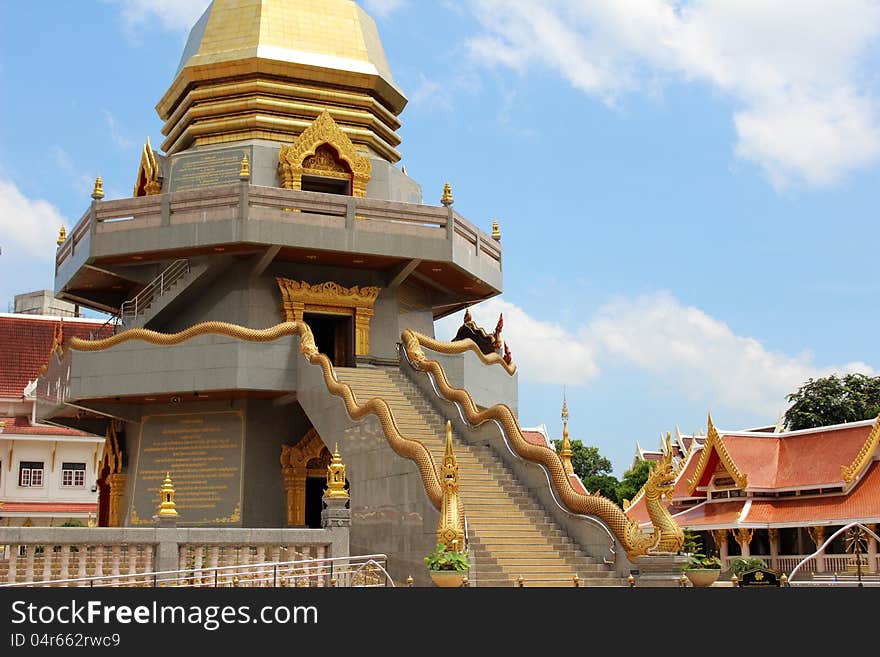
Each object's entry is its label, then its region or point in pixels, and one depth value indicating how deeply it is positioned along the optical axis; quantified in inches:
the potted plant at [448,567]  648.4
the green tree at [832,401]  2022.6
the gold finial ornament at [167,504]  757.3
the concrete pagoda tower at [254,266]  1035.3
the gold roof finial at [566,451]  1314.0
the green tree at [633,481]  2219.5
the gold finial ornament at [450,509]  686.5
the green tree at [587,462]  2549.2
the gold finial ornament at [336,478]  746.8
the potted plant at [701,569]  708.7
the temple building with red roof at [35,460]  2015.3
